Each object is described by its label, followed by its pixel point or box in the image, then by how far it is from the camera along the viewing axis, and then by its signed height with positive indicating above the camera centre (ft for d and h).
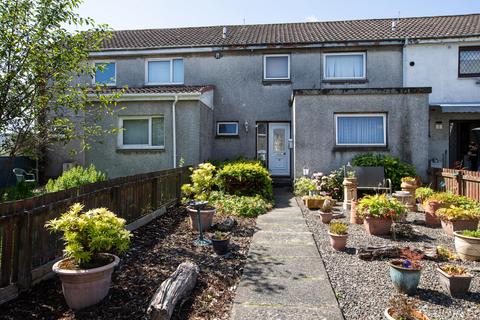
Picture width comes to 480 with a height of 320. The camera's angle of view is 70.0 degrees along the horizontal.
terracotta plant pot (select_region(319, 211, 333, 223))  27.02 -4.59
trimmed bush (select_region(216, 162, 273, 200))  35.55 -2.28
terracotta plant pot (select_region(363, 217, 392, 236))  22.91 -4.52
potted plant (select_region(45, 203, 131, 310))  12.76 -3.81
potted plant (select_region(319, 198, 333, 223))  27.07 -4.26
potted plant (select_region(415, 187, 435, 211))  30.68 -3.25
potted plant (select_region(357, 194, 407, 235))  22.47 -3.57
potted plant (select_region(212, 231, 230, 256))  19.11 -4.81
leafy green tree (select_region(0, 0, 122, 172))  19.04 +5.19
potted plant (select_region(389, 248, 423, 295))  13.87 -4.77
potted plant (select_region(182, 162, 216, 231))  24.91 -2.31
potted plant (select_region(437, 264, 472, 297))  13.78 -4.99
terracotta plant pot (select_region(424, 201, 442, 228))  25.62 -4.19
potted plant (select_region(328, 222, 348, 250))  19.76 -4.43
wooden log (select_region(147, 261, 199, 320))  11.62 -5.04
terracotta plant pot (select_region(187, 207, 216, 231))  24.45 -4.29
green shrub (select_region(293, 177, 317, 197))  37.18 -3.02
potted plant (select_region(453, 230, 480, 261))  17.83 -4.53
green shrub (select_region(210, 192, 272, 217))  30.04 -4.28
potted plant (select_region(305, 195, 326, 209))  32.63 -4.14
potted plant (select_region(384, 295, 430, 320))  11.15 -5.07
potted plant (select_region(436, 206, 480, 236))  21.84 -3.82
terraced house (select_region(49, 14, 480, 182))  40.93 +8.17
